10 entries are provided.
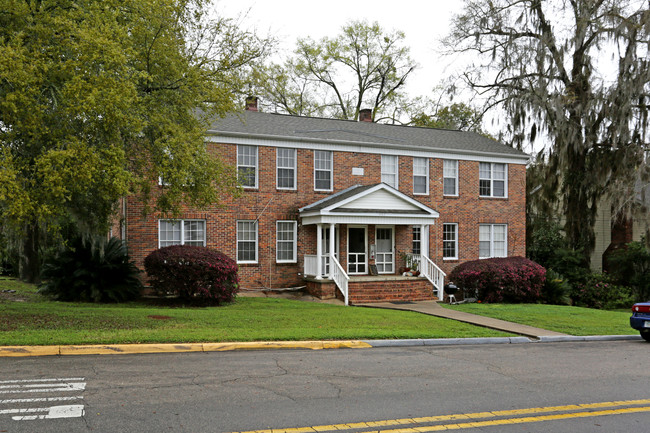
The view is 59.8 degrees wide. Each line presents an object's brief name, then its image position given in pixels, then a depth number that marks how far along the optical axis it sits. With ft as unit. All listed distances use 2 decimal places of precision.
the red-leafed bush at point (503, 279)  72.08
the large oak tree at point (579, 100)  81.41
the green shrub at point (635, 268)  87.76
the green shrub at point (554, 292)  77.15
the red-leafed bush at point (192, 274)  57.26
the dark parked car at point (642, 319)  45.29
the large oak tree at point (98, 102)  35.94
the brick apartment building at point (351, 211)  68.95
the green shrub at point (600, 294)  83.75
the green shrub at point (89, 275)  56.08
